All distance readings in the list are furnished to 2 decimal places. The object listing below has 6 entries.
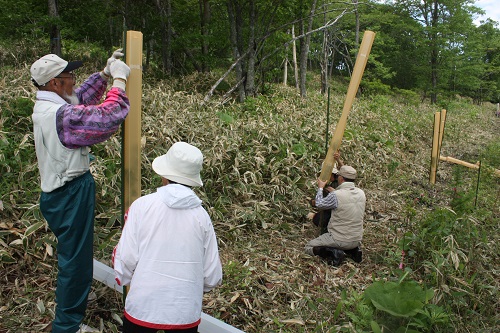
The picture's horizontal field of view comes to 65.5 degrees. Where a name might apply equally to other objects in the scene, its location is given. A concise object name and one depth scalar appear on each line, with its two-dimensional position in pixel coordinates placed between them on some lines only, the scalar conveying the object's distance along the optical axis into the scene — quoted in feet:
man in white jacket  5.78
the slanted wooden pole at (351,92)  11.91
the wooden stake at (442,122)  24.49
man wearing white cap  6.94
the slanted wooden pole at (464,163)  20.67
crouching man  13.43
